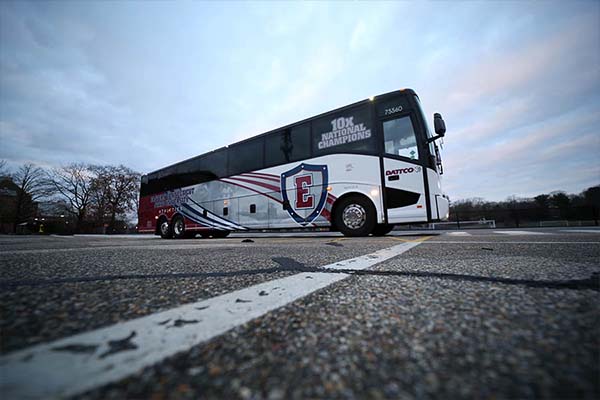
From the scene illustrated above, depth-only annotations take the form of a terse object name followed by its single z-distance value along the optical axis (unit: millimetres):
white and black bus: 5414
